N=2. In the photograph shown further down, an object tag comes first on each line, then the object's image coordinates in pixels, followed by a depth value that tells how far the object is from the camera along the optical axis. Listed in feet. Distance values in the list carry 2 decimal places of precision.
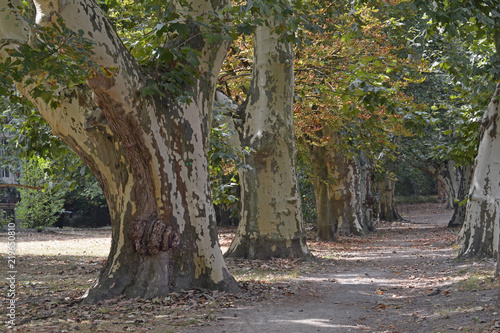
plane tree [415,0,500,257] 72.74
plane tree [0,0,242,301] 46.03
